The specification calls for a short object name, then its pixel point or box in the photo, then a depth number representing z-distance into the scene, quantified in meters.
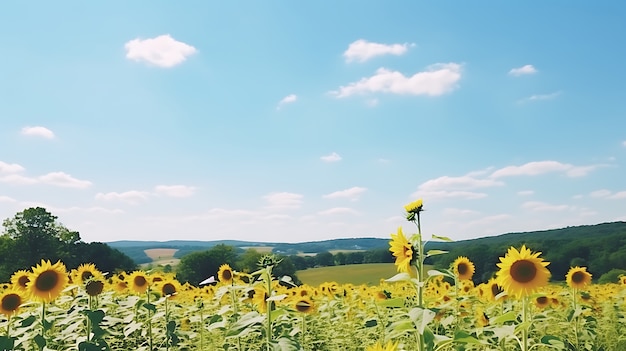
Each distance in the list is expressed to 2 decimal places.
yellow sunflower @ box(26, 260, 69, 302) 5.45
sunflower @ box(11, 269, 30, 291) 5.83
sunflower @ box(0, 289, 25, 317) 5.32
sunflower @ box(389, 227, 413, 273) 3.56
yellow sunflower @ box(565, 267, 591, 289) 7.15
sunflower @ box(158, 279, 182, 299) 6.29
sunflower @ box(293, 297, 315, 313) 6.23
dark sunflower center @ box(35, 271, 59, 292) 5.47
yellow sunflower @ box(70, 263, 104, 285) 7.40
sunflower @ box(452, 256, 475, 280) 7.47
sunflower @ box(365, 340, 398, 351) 1.76
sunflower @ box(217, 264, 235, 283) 7.75
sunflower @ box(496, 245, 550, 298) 4.02
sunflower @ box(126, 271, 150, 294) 6.57
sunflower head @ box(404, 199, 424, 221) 3.30
